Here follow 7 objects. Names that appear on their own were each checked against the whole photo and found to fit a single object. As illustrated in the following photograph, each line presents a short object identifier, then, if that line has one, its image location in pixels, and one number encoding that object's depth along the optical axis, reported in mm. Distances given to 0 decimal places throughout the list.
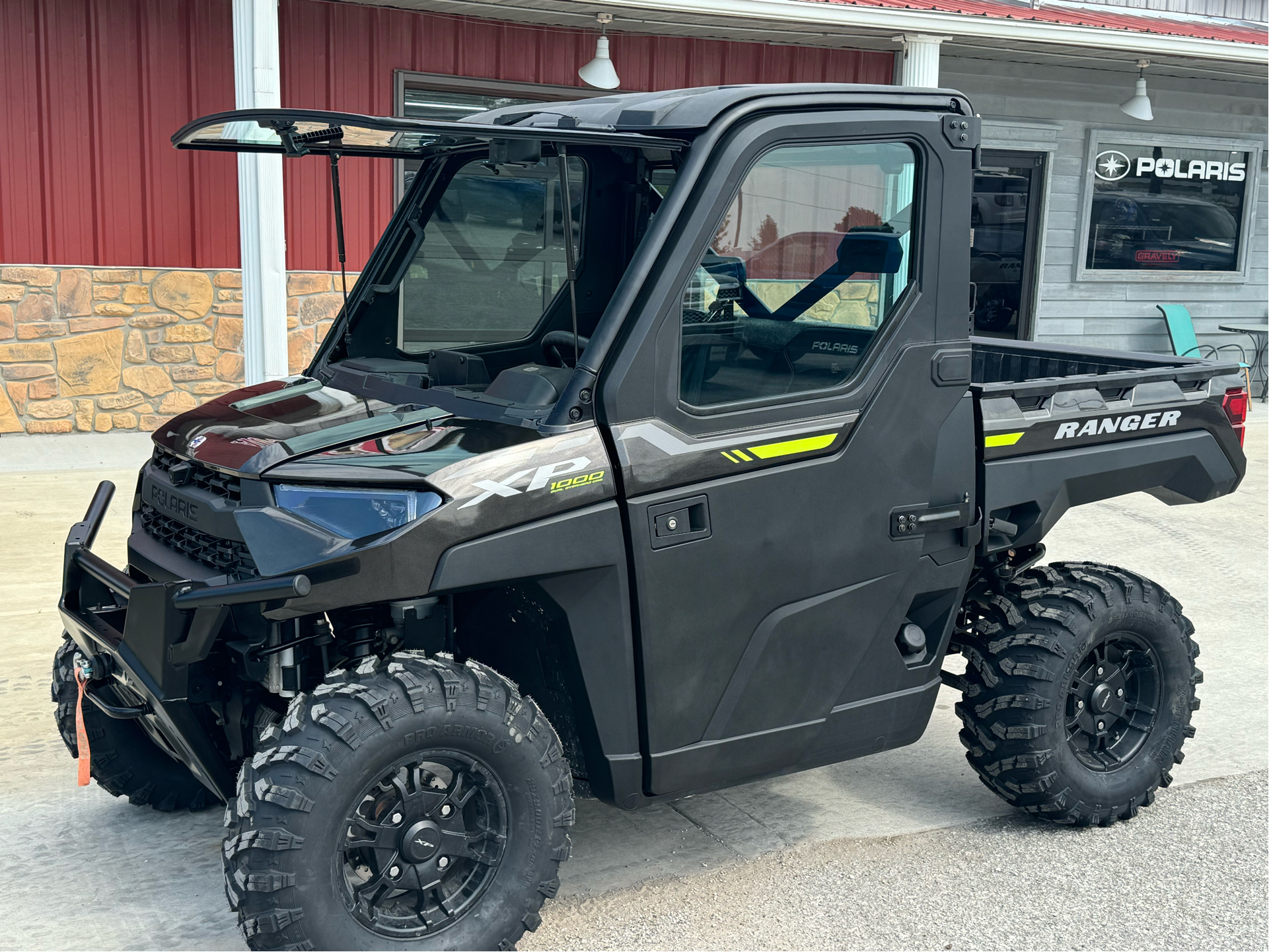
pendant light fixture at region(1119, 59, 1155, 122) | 12516
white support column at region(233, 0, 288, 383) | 8273
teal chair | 13398
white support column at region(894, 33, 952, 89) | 10727
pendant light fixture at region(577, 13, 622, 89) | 10141
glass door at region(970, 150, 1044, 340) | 13234
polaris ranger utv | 2912
